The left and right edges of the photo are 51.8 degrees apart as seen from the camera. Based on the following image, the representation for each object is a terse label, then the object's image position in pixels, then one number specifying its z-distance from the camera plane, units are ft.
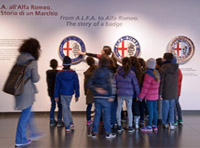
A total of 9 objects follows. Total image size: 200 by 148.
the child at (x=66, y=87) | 11.27
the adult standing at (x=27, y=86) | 8.89
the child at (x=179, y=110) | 12.90
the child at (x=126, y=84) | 11.00
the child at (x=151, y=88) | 11.11
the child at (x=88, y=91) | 11.80
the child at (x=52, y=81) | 12.39
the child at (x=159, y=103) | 13.02
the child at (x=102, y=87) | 9.62
